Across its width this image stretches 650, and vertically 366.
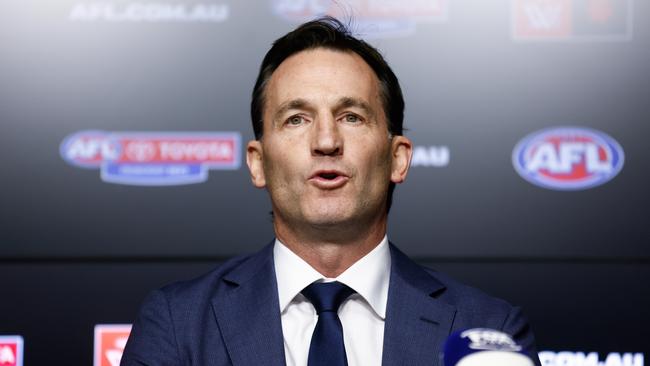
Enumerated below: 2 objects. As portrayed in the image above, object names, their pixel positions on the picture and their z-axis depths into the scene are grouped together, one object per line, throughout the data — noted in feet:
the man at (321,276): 9.28
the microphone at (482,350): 7.83
